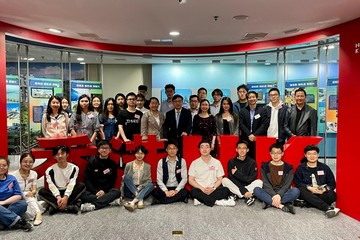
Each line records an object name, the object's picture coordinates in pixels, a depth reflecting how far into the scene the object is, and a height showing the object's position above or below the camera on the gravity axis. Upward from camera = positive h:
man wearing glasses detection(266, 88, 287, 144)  5.23 -0.15
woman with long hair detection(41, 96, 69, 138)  5.07 -0.23
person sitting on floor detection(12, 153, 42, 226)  4.16 -1.11
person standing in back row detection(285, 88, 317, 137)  5.11 -0.21
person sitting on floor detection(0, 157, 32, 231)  3.76 -1.27
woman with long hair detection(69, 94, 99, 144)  5.36 -0.24
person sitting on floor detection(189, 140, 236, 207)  4.79 -1.21
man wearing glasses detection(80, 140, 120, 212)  4.65 -1.19
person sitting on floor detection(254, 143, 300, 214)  4.57 -1.24
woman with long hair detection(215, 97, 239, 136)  5.43 -0.24
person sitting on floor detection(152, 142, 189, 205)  4.88 -1.20
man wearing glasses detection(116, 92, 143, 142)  5.40 -0.24
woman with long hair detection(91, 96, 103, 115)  5.88 +0.06
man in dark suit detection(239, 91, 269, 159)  5.24 -0.26
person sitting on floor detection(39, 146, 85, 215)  4.39 -1.21
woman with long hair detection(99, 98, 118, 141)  5.80 -0.26
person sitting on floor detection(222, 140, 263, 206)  4.99 -1.16
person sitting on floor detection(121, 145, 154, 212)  4.85 -1.20
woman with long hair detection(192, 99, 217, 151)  5.39 -0.32
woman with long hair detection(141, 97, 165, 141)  5.32 -0.26
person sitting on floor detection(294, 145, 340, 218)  4.56 -1.19
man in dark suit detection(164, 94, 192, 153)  5.54 -0.27
